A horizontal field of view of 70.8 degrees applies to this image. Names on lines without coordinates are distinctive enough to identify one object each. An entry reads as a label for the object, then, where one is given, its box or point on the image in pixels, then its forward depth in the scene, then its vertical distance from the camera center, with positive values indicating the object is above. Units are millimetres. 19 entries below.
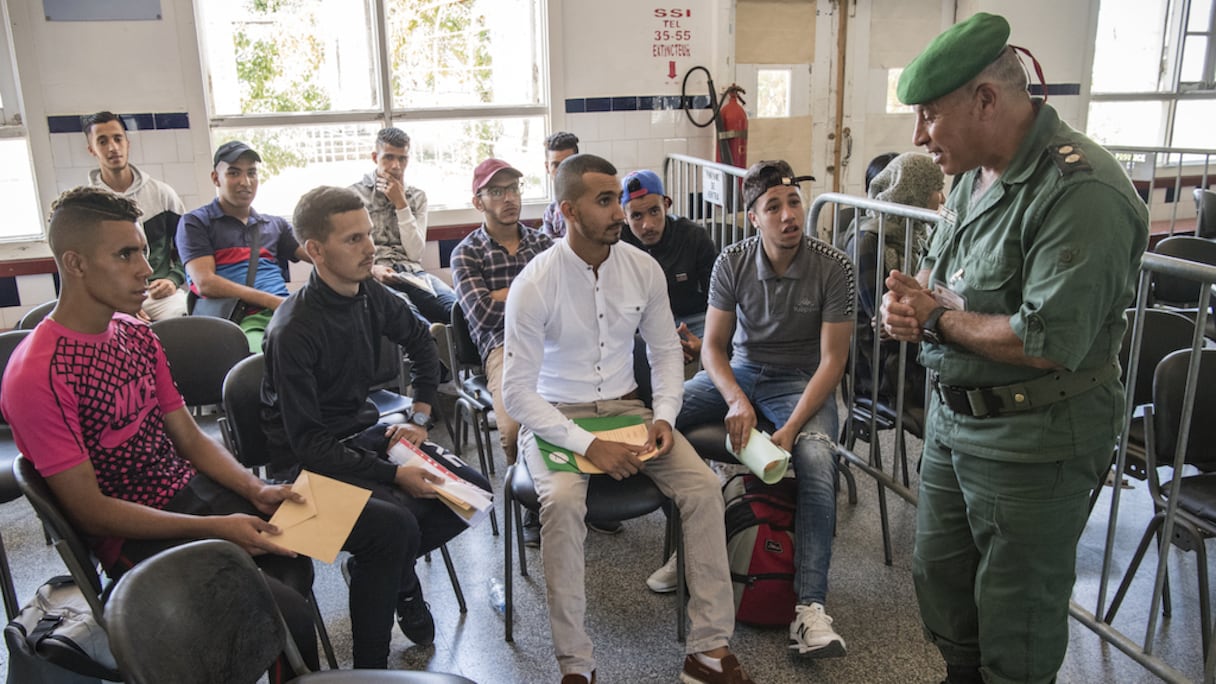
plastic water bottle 2740 -1467
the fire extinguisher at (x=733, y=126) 6000 +40
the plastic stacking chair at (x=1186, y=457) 2244 -912
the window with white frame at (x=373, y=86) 5105 +324
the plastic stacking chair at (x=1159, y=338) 2832 -694
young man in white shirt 2314 -769
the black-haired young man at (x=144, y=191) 4277 -238
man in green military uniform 1604 -381
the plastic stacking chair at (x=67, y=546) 1753 -837
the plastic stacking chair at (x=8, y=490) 2484 -1016
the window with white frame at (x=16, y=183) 4648 -201
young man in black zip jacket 2215 -764
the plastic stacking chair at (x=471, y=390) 3457 -1019
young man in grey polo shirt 2725 -671
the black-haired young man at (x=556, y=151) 4574 -83
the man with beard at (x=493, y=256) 3432 -494
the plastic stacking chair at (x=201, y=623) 1372 -802
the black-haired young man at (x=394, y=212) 4730 -400
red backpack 2553 -1246
